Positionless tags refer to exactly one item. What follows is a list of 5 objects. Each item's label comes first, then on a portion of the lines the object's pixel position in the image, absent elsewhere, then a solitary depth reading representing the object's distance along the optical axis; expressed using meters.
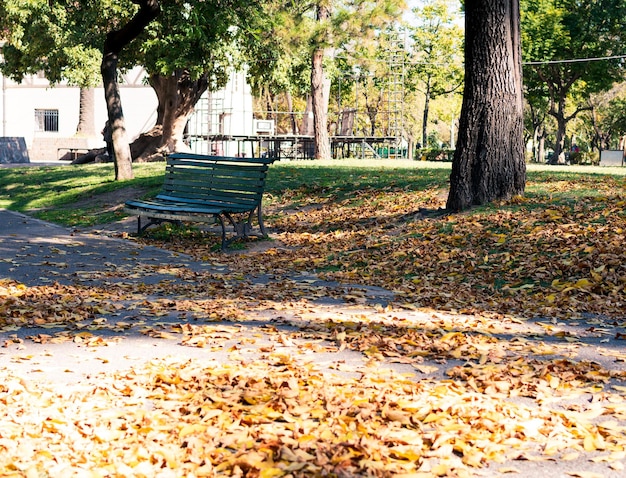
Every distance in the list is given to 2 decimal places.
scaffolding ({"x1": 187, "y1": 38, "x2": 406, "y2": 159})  37.28
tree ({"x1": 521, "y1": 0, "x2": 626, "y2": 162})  43.72
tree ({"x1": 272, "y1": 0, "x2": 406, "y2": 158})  24.75
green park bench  11.59
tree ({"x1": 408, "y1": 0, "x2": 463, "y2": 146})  57.81
